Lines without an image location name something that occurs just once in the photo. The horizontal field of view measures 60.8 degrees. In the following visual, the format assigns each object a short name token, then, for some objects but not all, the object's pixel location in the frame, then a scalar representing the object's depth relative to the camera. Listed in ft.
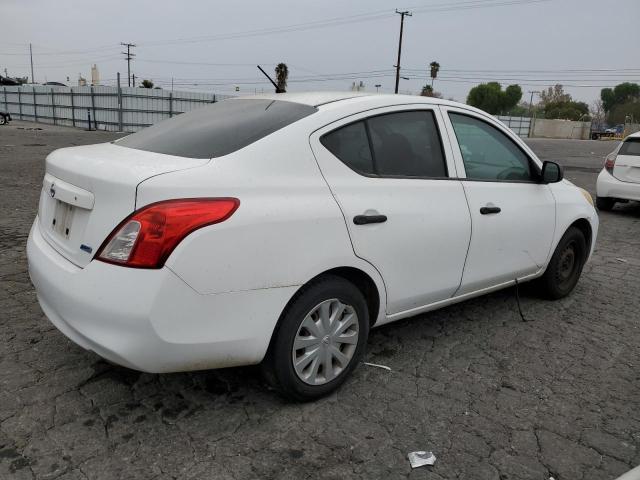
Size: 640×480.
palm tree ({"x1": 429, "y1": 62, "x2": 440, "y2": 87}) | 253.85
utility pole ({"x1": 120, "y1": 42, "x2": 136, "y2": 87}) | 223.30
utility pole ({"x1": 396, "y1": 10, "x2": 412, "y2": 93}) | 167.22
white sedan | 7.45
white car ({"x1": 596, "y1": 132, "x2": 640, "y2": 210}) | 29.89
